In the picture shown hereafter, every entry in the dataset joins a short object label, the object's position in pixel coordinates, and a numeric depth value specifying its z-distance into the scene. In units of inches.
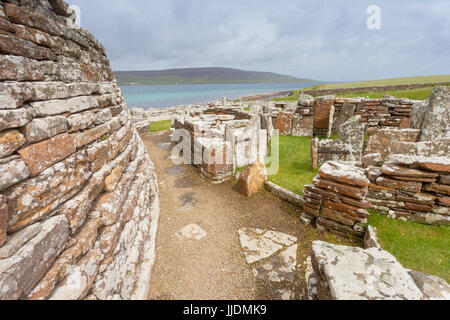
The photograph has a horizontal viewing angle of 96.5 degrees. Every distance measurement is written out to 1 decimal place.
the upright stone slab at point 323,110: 458.4
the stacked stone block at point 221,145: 276.8
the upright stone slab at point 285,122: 492.7
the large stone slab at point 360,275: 80.7
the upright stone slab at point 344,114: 446.6
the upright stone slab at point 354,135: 304.0
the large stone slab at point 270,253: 147.6
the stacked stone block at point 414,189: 165.0
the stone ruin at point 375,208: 85.0
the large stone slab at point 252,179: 247.5
